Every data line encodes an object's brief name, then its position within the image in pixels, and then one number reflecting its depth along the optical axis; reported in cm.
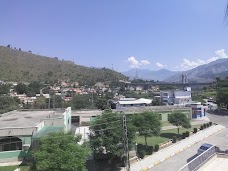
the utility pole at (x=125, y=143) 1447
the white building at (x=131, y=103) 5001
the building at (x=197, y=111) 4368
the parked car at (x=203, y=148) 1710
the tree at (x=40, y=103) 5170
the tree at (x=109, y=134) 1688
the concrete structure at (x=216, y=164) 945
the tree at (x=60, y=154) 1240
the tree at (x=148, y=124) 2271
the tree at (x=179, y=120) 2928
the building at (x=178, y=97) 5977
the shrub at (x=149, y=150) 2112
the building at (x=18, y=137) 1816
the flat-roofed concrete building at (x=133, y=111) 3547
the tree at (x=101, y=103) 5138
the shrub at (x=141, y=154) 2010
